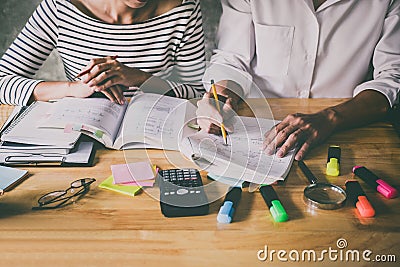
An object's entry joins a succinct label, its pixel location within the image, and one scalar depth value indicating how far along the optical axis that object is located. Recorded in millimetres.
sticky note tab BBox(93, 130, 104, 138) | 1358
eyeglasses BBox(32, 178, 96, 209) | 1137
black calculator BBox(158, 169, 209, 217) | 1099
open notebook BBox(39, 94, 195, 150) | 1361
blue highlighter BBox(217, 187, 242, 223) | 1076
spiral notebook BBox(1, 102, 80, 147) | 1323
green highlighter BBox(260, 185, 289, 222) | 1086
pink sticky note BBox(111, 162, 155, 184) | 1218
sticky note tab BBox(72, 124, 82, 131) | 1363
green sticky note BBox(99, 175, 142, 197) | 1172
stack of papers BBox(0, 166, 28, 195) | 1193
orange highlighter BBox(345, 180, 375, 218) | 1100
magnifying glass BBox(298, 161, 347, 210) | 1126
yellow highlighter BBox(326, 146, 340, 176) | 1252
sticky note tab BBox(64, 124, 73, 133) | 1371
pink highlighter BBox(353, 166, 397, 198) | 1165
